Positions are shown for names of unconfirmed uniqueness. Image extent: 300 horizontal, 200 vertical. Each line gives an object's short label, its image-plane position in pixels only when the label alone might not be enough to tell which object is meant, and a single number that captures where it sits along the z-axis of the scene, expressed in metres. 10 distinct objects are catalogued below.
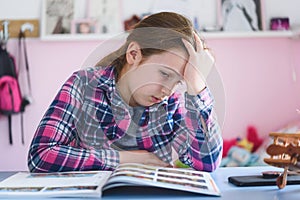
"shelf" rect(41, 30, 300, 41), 2.43
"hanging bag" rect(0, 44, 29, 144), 2.37
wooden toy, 0.80
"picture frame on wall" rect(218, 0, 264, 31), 2.48
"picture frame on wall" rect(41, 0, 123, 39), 2.46
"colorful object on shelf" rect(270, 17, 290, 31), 2.47
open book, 0.77
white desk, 0.77
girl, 1.09
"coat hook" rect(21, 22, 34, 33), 2.47
